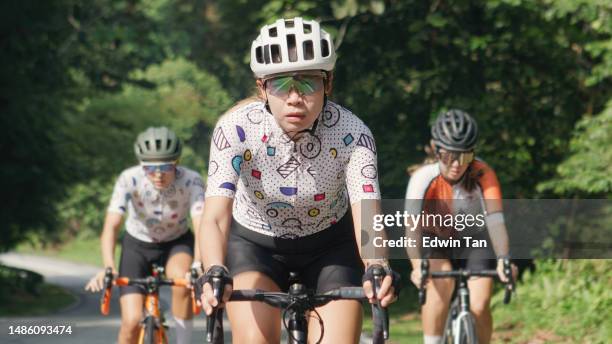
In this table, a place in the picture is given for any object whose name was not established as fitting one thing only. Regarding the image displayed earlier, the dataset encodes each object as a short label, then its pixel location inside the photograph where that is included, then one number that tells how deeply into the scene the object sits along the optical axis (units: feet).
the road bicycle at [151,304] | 58.75
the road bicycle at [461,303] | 54.29
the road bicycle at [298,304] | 31.65
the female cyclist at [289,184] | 34.53
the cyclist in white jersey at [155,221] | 62.34
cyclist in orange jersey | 56.29
